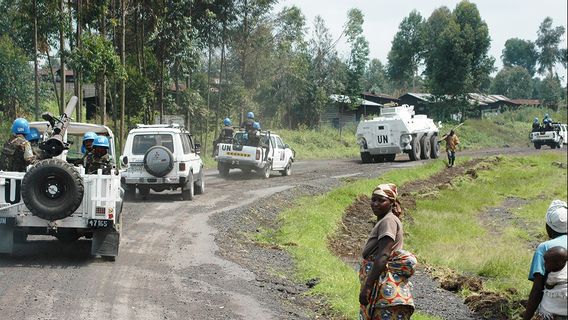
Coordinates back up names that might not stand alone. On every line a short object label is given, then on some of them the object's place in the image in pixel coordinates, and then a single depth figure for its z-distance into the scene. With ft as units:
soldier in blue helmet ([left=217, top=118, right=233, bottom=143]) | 86.84
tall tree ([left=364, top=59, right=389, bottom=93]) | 366.10
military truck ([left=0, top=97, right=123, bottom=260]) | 33.27
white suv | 58.39
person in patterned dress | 18.99
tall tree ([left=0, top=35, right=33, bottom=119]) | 115.55
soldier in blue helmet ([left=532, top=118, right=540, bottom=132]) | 162.09
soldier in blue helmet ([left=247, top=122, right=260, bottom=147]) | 81.51
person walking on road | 102.98
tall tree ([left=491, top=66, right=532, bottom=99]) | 354.64
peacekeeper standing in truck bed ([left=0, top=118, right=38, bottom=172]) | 35.32
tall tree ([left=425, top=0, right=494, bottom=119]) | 179.88
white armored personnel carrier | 111.45
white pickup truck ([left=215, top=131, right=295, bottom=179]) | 80.89
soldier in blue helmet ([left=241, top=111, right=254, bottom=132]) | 81.46
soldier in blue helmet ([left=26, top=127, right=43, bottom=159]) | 37.24
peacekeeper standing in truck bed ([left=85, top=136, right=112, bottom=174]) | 36.17
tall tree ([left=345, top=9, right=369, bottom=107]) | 179.71
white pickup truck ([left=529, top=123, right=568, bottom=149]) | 160.97
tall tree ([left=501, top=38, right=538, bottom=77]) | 340.65
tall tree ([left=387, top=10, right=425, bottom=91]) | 214.48
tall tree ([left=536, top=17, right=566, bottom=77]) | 280.72
